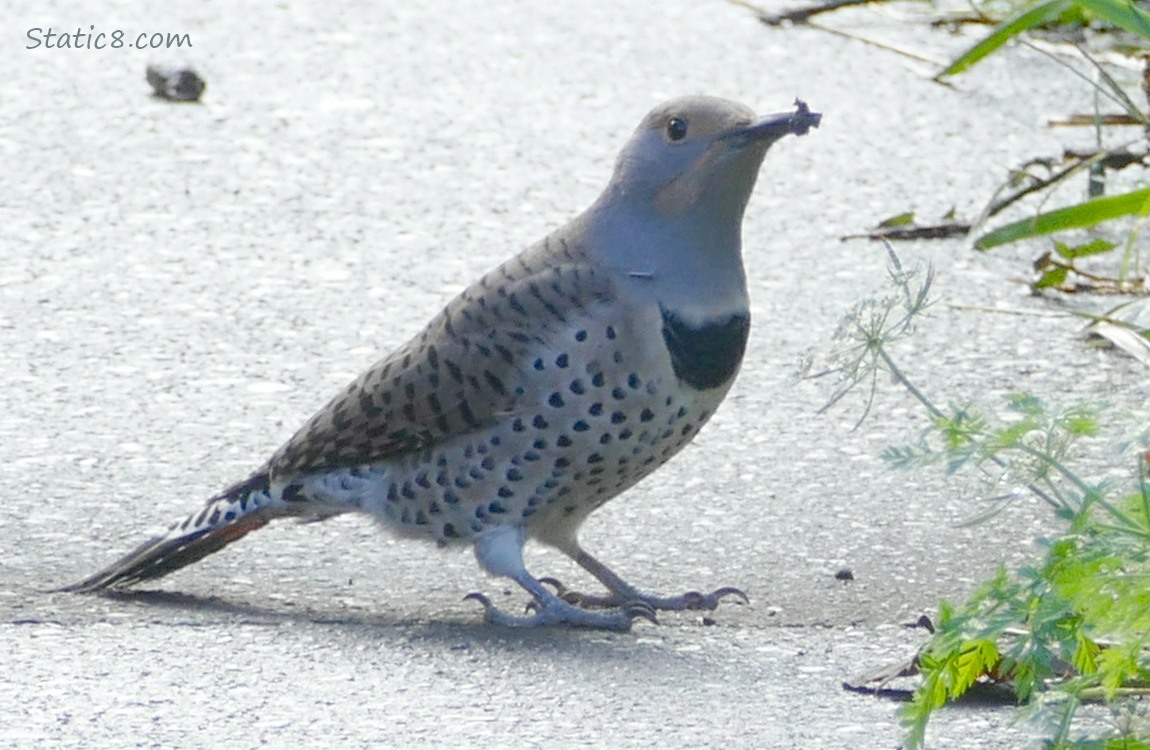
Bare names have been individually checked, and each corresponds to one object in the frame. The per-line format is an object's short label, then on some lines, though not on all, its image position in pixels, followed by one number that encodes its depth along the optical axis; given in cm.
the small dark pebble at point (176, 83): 1402
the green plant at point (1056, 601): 522
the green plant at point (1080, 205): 852
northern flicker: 718
